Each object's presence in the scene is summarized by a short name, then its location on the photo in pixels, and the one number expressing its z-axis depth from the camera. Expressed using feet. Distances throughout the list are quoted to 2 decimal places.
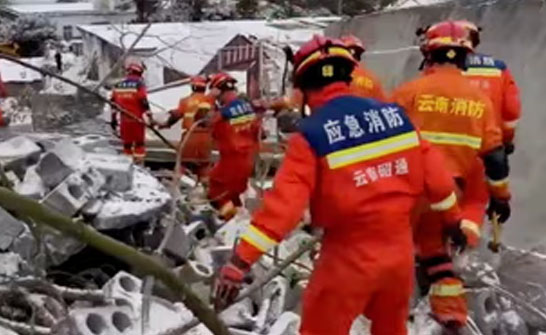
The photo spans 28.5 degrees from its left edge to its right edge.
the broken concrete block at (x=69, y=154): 21.36
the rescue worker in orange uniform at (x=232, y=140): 31.73
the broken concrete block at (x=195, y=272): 19.31
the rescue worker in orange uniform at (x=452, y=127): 16.14
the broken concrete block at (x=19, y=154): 22.22
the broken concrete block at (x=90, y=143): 25.45
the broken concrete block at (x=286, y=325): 16.93
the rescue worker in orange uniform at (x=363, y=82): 21.74
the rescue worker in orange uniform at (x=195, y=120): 34.47
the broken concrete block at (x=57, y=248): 18.84
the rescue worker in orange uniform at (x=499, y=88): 19.30
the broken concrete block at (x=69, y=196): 19.47
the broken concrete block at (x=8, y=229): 18.63
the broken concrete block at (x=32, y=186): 20.12
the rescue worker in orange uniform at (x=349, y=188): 12.85
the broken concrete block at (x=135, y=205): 20.33
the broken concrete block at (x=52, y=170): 20.72
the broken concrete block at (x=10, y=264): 17.69
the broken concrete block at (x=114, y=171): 21.72
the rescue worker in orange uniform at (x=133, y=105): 40.68
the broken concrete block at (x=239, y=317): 17.64
